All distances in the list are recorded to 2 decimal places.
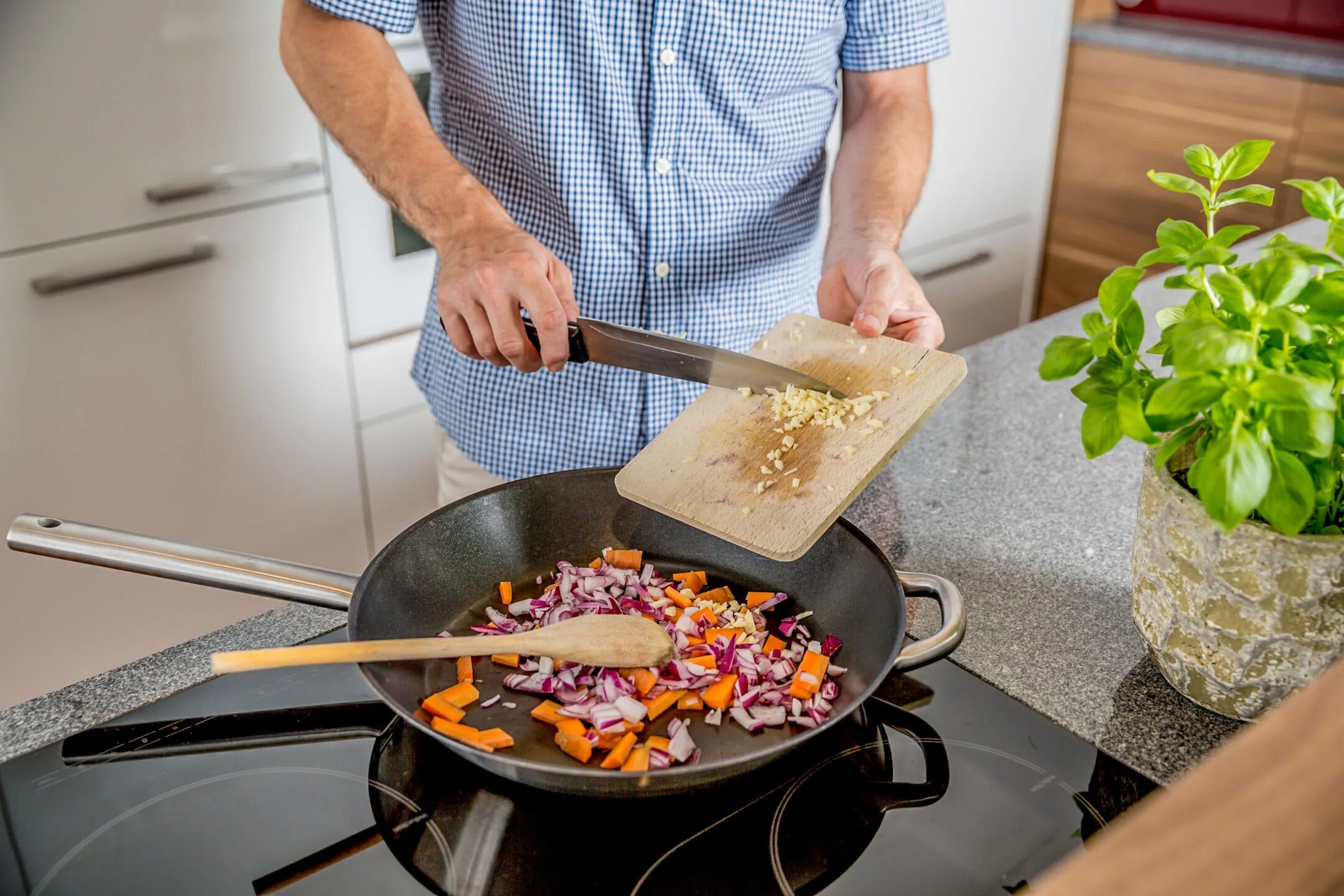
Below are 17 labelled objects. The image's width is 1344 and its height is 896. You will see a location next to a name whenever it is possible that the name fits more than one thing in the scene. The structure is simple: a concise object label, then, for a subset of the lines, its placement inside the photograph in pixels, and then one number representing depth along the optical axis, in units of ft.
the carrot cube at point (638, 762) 2.02
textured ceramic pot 1.95
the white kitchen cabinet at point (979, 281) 8.30
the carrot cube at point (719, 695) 2.20
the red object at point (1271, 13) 7.50
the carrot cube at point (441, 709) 2.12
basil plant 1.70
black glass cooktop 1.90
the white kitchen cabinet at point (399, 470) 6.15
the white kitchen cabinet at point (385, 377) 5.90
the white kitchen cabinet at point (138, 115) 4.61
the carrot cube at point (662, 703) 2.17
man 3.45
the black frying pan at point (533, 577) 1.99
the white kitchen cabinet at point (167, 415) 4.99
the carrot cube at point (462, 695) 2.20
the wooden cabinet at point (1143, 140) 7.06
